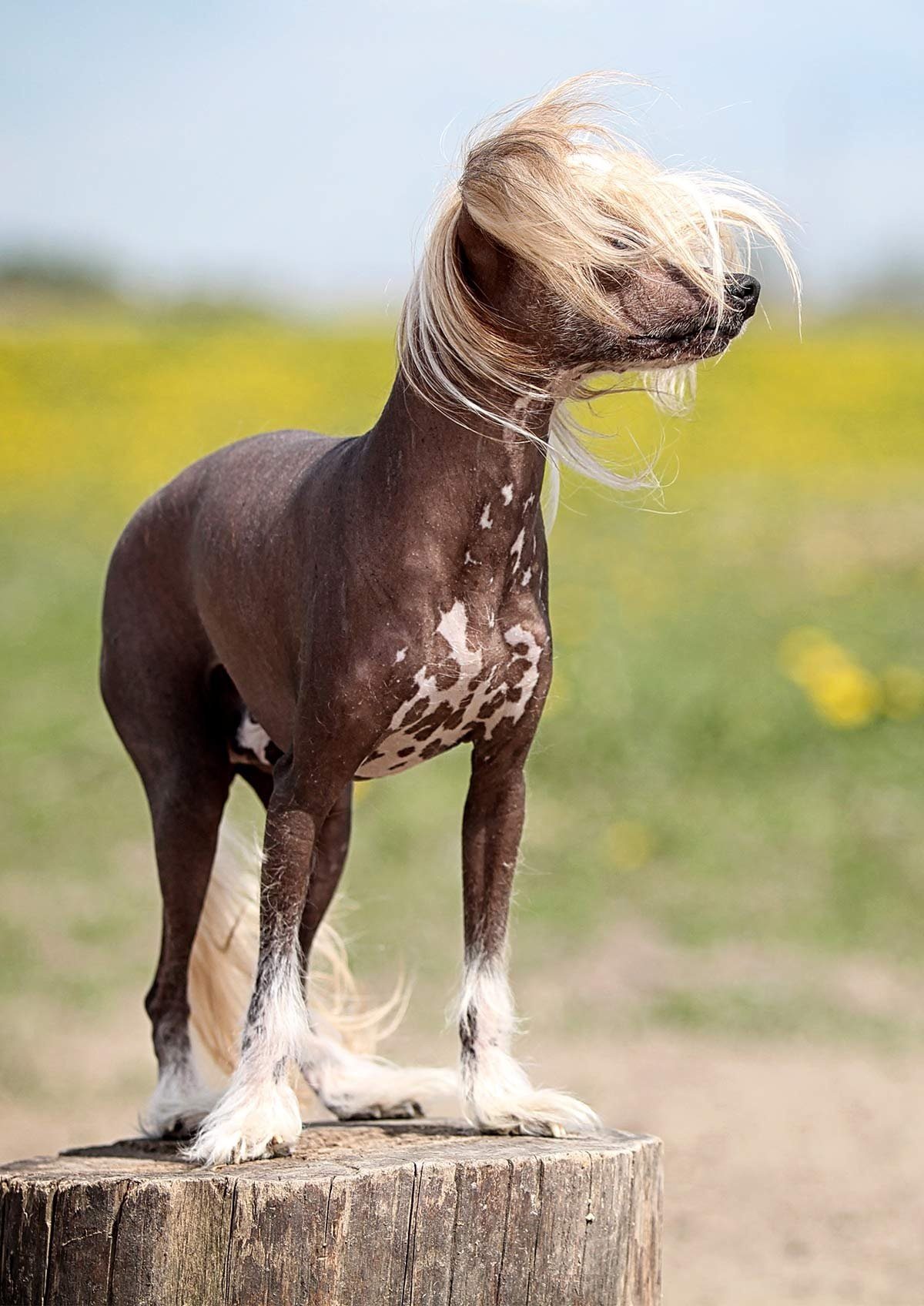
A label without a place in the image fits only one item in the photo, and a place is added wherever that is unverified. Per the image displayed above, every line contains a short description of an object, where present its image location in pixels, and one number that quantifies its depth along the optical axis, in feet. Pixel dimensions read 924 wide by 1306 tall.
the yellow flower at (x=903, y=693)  69.26
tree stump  20.06
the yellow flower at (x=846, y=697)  68.80
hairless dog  19.21
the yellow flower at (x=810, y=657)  72.54
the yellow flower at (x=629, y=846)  60.34
